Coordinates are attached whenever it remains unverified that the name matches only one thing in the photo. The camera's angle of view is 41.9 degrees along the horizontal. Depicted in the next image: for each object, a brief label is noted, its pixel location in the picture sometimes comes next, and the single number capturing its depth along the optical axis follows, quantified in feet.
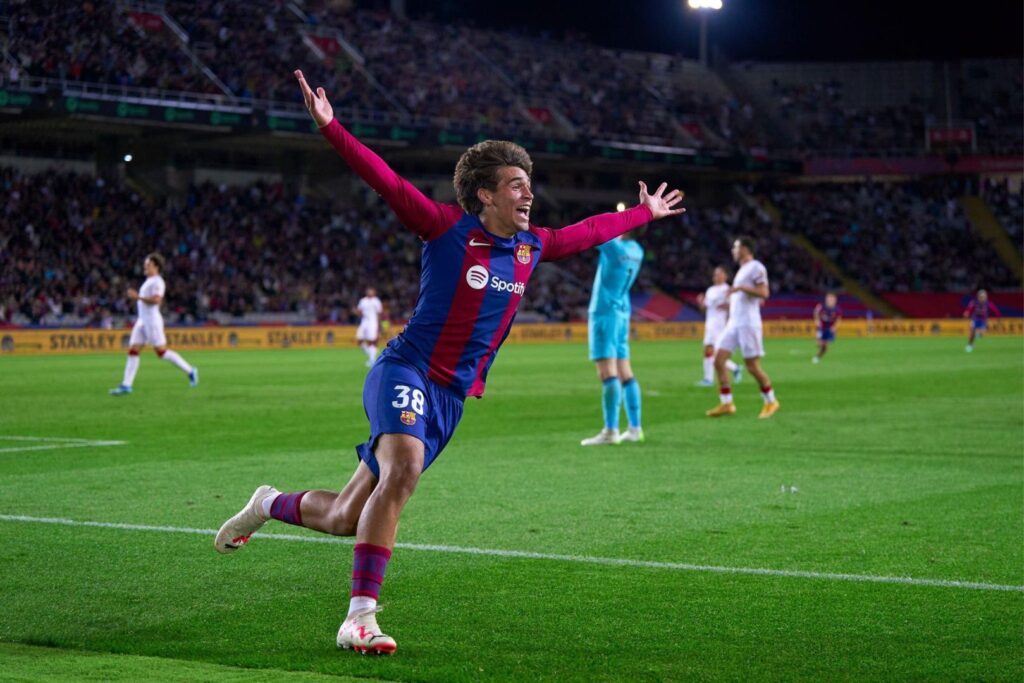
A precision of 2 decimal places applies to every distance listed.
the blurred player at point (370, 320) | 109.50
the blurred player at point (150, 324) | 69.67
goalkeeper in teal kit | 46.70
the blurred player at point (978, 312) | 135.23
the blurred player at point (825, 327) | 113.19
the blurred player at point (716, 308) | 76.43
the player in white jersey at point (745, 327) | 56.34
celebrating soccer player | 18.03
